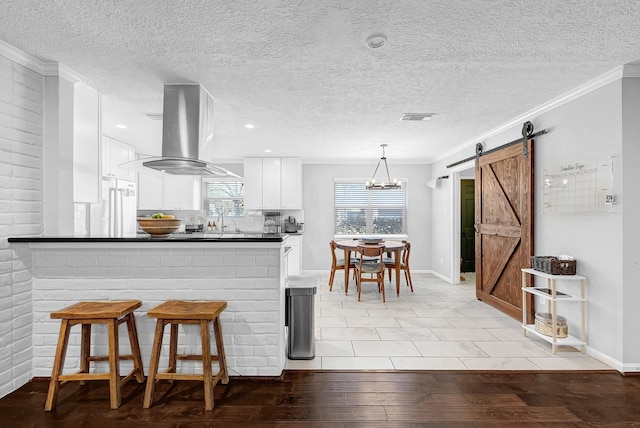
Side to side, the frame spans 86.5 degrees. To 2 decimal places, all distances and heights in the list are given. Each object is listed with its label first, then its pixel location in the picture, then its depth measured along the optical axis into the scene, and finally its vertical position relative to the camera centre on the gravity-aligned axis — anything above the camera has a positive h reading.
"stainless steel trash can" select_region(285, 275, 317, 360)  2.84 -0.89
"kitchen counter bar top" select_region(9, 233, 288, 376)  2.53 -0.50
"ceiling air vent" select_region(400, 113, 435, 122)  3.82 +1.13
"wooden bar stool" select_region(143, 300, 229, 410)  2.13 -0.77
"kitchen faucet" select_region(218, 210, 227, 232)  6.87 -0.12
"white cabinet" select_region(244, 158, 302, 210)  6.49 +0.65
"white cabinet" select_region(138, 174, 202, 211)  6.34 +0.42
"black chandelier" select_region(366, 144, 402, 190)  5.71 +0.50
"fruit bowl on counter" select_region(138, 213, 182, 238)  2.61 -0.08
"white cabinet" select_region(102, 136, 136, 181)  4.81 +0.88
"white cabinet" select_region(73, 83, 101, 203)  2.80 +0.61
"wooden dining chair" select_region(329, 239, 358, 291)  5.35 -0.79
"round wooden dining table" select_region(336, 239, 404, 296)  5.07 -0.50
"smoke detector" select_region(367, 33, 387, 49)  2.10 +1.11
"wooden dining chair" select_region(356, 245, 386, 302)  4.84 -0.75
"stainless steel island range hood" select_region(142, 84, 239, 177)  2.90 +0.76
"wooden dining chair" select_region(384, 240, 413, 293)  5.27 -0.76
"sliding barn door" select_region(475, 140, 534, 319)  3.75 -0.11
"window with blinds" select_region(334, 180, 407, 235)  7.07 +0.09
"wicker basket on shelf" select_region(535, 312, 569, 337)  3.03 -0.99
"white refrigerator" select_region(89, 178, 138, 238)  4.62 +0.05
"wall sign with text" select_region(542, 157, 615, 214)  2.73 +0.24
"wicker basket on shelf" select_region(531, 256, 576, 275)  2.99 -0.45
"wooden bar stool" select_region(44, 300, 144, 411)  2.12 -0.80
